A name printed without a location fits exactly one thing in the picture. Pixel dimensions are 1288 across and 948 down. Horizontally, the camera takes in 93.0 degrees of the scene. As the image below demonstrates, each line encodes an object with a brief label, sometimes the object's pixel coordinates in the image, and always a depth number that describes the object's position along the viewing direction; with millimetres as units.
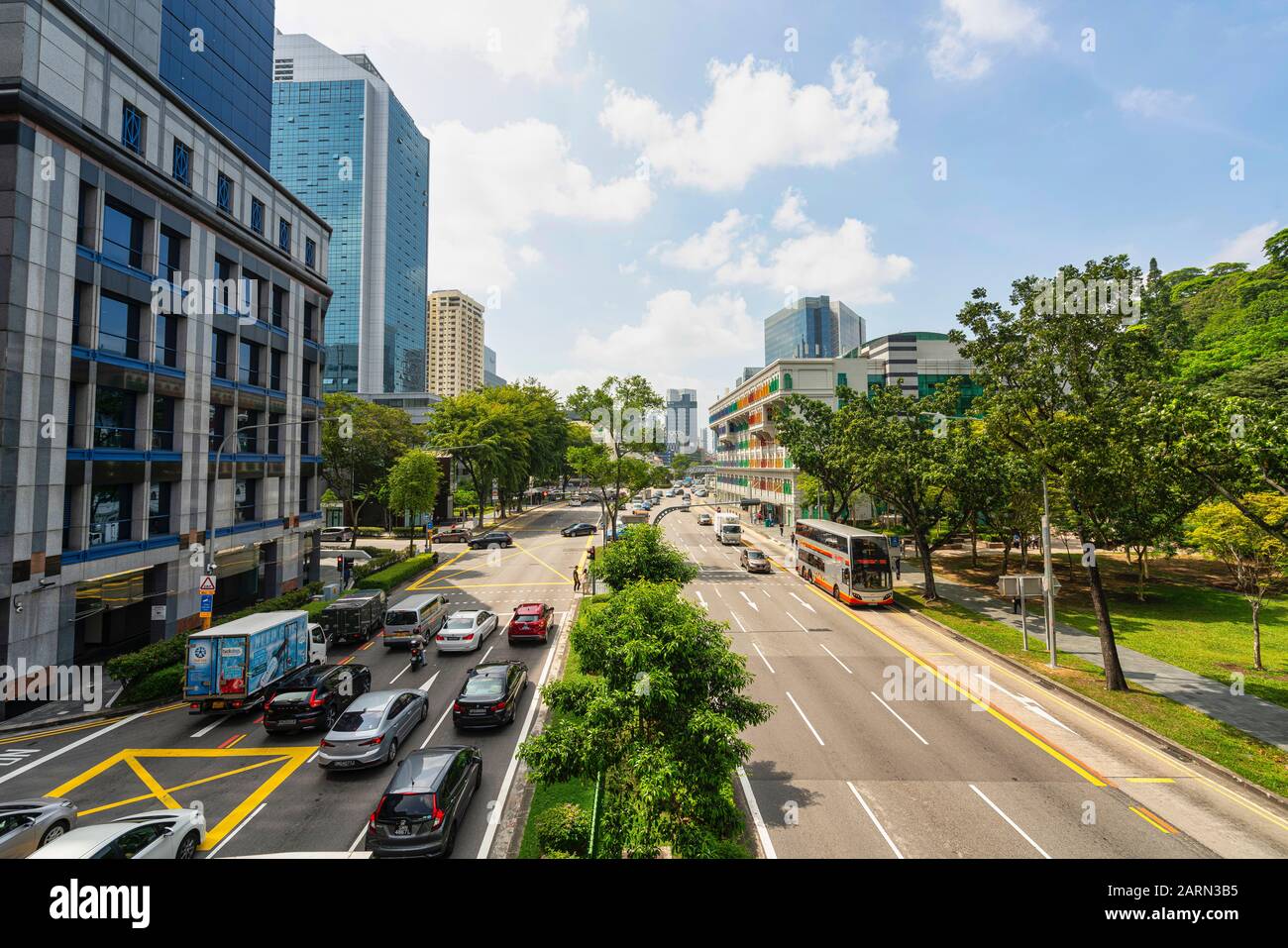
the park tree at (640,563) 21312
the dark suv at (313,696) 18547
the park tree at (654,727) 8961
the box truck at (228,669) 19641
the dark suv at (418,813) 11969
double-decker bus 34531
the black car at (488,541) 58328
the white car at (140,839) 10000
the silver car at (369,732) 16031
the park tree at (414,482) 50688
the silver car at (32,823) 11820
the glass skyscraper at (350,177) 148375
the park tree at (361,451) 60188
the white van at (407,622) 27125
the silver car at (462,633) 26328
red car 27797
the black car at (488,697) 18297
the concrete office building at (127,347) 20891
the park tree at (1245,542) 24703
